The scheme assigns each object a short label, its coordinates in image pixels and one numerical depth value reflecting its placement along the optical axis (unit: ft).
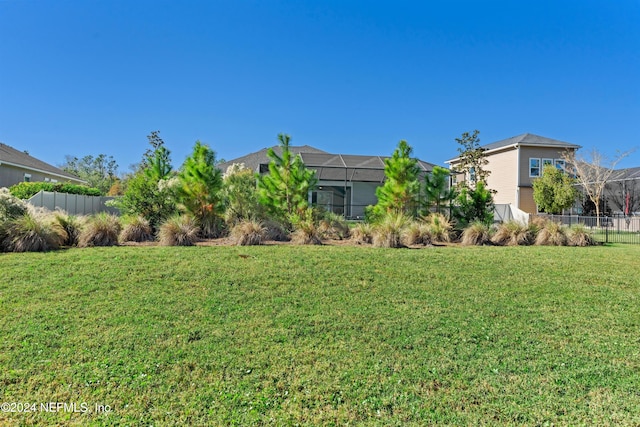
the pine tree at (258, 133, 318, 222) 36.06
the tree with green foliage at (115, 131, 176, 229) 33.94
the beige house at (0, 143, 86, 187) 59.17
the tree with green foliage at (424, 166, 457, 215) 39.54
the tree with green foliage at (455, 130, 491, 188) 77.41
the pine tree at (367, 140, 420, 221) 37.96
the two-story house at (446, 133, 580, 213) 81.15
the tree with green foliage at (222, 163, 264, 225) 36.13
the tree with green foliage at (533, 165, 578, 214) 65.57
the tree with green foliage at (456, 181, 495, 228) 40.93
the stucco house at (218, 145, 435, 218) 62.54
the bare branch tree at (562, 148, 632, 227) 69.10
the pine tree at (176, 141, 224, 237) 34.50
